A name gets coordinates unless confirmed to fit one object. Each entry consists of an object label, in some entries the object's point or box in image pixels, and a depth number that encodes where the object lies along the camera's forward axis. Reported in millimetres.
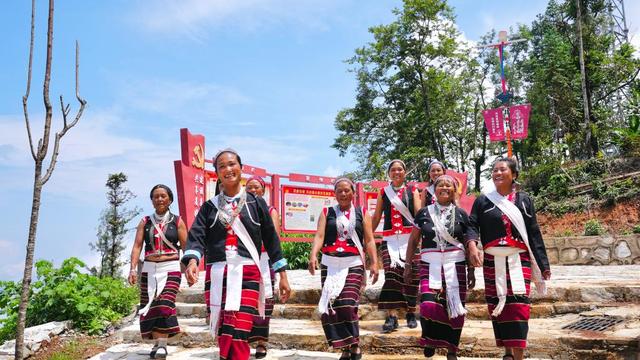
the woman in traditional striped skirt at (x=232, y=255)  3898
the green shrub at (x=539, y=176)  22391
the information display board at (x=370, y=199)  14508
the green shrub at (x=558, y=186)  20312
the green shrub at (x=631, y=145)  19719
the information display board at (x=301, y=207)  13031
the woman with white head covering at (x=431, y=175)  6155
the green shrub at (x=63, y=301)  8273
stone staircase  4980
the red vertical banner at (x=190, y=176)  10633
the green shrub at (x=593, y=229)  14803
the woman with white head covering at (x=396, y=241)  6008
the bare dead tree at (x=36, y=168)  5367
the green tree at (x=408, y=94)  27516
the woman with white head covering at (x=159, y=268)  5707
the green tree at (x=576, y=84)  24953
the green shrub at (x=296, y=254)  14076
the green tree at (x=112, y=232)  18906
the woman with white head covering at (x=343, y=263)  4953
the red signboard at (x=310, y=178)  13180
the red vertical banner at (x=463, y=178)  16828
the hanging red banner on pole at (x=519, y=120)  19672
